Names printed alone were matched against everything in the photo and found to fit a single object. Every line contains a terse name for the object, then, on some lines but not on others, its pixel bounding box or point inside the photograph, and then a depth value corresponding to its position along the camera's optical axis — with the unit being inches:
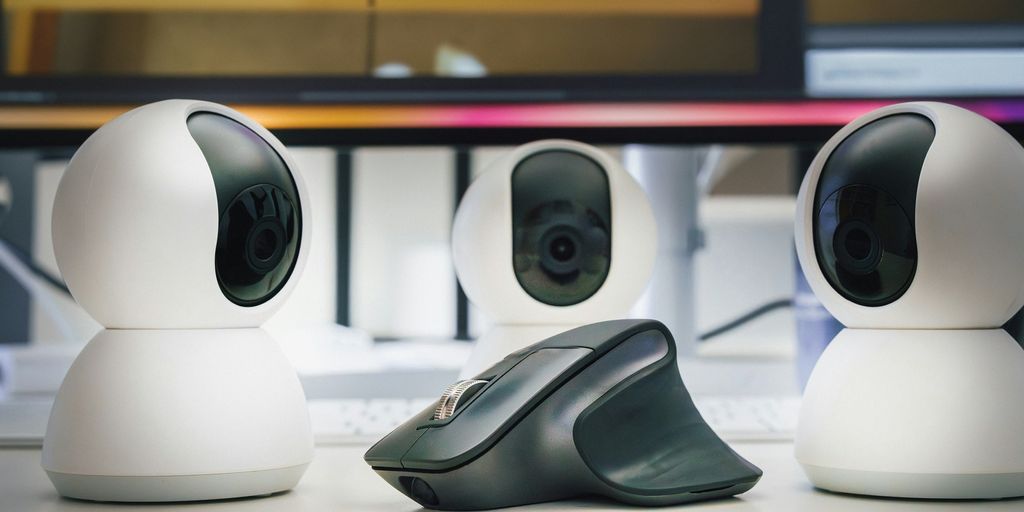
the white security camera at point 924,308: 22.3
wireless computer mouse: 21.5
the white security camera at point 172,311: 22.5
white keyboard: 27.4
